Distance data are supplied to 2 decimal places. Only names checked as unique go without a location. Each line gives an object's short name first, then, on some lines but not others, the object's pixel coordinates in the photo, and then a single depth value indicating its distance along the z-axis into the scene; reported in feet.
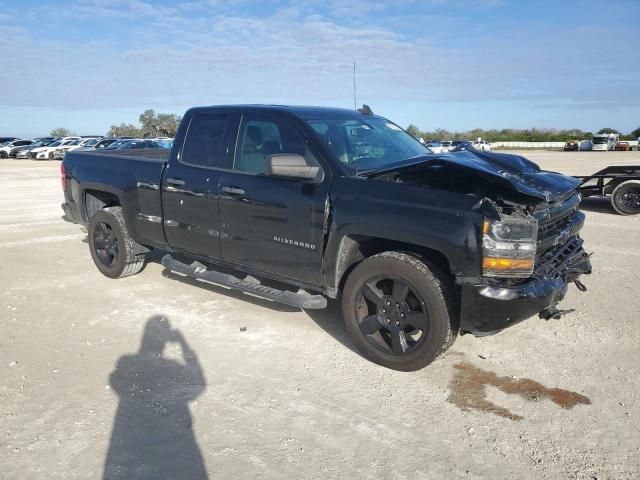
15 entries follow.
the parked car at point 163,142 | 77.08
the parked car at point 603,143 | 168.55
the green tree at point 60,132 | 274.57
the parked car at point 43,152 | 120.98
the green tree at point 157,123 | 256.32
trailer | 35.09
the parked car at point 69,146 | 117.18
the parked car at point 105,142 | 102.78
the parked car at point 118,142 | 95.30
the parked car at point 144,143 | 78.02
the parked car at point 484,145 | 158.57
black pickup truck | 11.37
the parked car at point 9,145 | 133.18
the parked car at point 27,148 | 127.11
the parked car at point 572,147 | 187.46
